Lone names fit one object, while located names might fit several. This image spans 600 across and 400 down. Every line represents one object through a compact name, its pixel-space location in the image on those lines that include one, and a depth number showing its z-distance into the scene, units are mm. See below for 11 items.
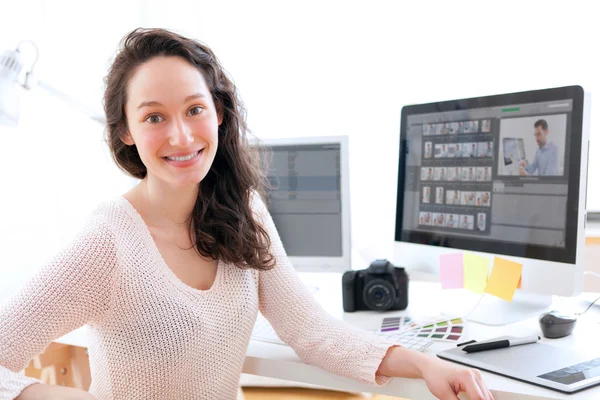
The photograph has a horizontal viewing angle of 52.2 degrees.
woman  969
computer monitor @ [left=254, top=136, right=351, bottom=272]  1602
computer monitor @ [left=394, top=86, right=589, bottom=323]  1228
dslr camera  1421
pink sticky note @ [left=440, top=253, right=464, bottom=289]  1421
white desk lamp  1304
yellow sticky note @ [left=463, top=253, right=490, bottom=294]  1385
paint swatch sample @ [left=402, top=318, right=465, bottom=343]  1202
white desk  942
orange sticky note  1301
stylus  1095
